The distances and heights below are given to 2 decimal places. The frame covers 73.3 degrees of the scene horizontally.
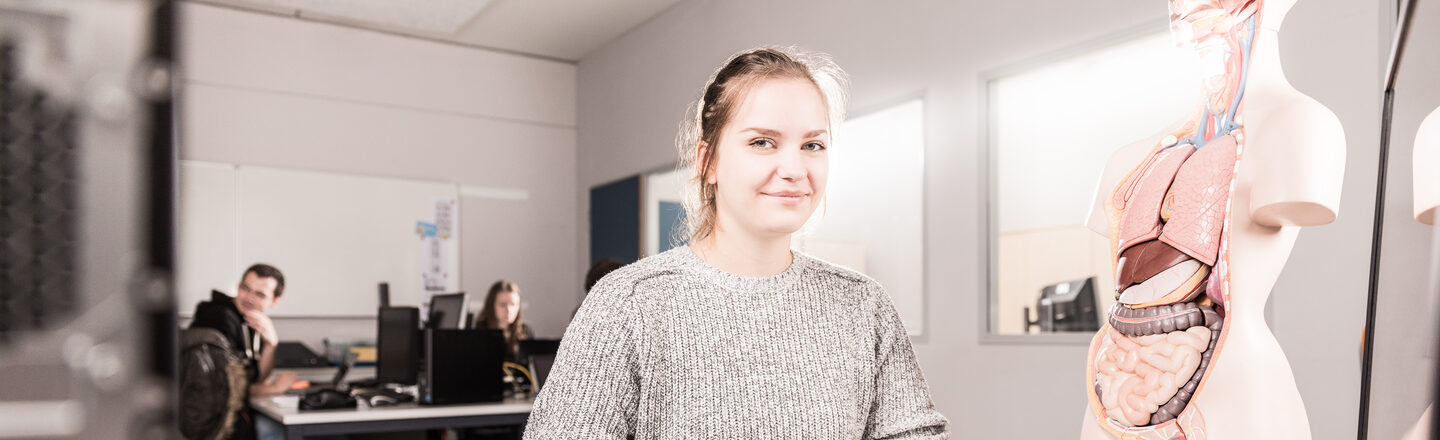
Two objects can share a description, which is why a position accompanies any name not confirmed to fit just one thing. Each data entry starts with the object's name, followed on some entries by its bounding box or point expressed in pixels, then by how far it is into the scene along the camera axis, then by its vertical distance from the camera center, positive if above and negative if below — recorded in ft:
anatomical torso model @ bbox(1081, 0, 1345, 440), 5.54 -0.10
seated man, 13.97 -1.42
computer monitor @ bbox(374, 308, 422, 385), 13.41 -1.65
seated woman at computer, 16.87 -1.42
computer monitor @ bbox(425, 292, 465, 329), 14.02 -1.22
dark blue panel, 20.58 +0.18
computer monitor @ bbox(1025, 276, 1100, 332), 11.12 -0.95
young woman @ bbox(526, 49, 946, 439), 3.64 -0.39
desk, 10.84 -2.22
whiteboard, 18.44 -0.08
